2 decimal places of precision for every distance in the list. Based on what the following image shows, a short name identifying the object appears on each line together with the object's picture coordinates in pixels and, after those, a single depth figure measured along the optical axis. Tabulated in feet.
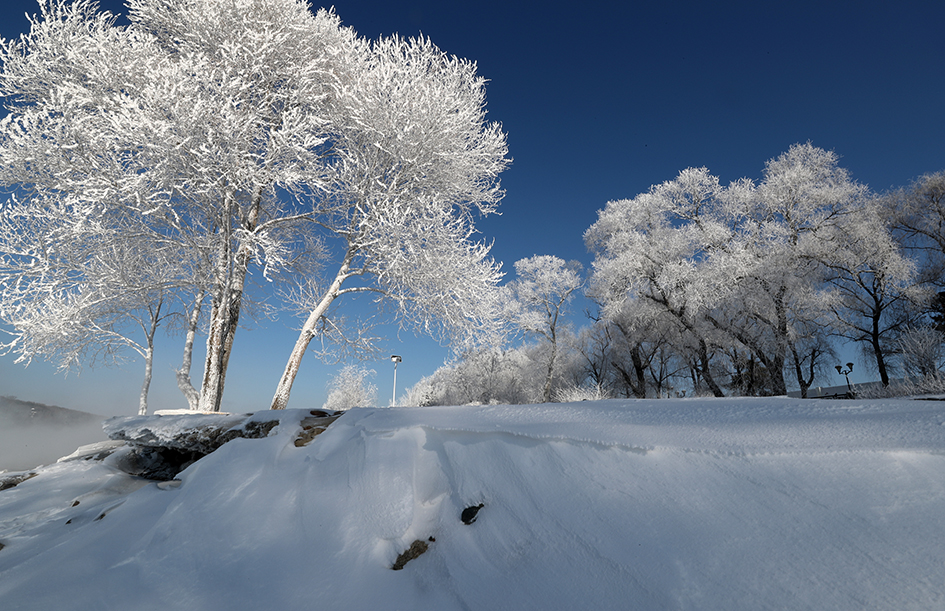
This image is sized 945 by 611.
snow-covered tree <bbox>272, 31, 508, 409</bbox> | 25.70
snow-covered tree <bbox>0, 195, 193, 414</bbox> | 23.70
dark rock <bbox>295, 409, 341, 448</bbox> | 10.07
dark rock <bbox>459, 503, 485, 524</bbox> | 6.50
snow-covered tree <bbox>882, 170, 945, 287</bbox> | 47.96
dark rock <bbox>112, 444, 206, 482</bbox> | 14.52
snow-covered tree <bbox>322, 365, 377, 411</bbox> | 98.78
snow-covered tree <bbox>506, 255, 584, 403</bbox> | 65.51
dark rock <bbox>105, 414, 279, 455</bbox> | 12.28
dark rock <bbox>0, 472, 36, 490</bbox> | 13.50
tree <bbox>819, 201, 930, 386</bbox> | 42.55
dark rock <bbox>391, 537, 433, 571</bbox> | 6.13
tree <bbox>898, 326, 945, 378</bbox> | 36.11
